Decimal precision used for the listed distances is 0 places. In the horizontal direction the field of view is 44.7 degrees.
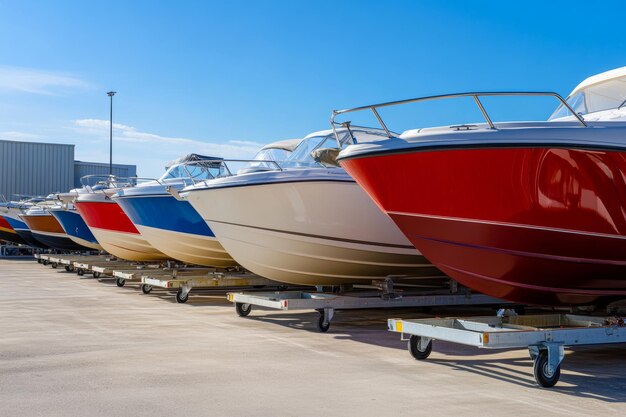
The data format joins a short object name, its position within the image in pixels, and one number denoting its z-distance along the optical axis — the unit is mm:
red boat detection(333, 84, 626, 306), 5633
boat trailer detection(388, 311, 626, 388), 5289
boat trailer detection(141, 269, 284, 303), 10906
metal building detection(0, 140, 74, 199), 34531
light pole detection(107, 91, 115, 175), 32781
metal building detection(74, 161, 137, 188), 37031
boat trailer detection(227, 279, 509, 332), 8016
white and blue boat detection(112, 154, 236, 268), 11617
